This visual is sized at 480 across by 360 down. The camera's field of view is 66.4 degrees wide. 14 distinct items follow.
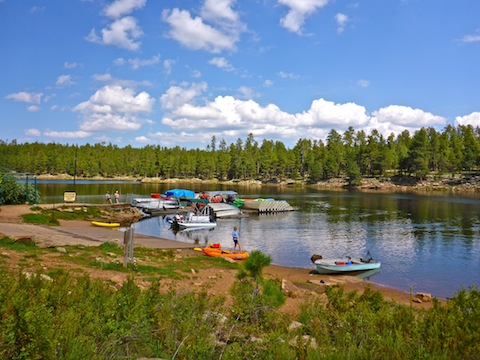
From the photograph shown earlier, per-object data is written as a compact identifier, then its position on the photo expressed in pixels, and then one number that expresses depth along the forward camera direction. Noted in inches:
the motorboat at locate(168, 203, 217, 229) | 1742.1
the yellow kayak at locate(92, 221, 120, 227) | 1584.6
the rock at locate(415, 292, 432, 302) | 778.1
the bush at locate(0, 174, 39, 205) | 1540.0
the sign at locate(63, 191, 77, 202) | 1959.9
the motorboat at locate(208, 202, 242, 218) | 2289.6
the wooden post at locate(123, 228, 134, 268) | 681.0
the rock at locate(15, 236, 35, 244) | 782.2
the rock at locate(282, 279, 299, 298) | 671.8
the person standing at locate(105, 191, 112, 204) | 2305.1
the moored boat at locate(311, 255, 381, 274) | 999.1
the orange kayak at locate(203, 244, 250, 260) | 1082.7
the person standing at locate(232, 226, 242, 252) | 1169.9
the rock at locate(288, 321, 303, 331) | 339.7
